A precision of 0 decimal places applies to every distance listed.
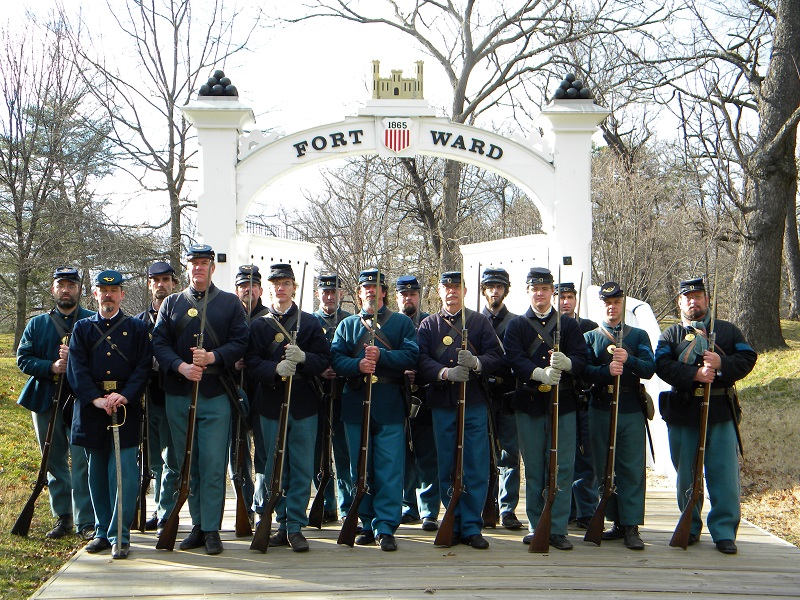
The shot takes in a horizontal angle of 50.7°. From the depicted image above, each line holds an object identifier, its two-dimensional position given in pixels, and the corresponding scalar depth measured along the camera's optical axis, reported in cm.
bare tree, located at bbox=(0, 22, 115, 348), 1767
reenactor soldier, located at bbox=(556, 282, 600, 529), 647
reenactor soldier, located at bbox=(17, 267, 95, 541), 611
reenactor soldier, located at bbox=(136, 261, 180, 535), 618
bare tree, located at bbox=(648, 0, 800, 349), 1265
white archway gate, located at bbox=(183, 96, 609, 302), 883
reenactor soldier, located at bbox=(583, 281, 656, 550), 593
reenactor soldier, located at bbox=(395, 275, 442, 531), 651
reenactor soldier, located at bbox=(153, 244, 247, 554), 563
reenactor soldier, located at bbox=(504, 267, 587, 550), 582
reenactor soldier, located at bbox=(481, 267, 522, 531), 651
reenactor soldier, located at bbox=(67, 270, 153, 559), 557
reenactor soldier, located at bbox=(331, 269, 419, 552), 581
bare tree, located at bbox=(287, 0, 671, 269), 1933
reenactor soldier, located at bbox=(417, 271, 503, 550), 584
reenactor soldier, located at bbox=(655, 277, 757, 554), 576
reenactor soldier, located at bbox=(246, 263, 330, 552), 579
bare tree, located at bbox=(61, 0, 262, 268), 1906
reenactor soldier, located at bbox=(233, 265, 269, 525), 612
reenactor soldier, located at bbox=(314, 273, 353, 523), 640
